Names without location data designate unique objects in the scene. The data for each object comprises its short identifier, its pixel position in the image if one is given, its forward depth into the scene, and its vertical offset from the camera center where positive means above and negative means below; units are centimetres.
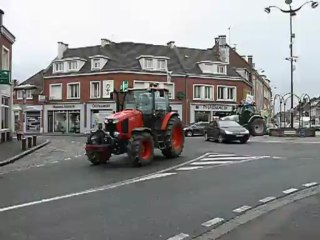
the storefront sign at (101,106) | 5778 +168
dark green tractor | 4059 +8
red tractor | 1727 -36
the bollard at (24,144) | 2504 -119
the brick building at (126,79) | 5838 +484
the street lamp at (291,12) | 3597 +783
